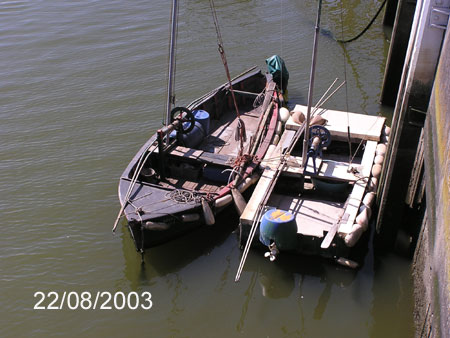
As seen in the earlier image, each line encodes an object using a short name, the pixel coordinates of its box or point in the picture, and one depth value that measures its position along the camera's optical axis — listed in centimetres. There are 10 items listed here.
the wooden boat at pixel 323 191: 1193
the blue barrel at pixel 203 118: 1529
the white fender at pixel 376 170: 1370
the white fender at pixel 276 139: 1522
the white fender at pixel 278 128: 1562
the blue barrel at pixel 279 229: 1170
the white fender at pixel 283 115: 1625
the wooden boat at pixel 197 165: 1221
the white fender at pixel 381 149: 1440
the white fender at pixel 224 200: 1271
